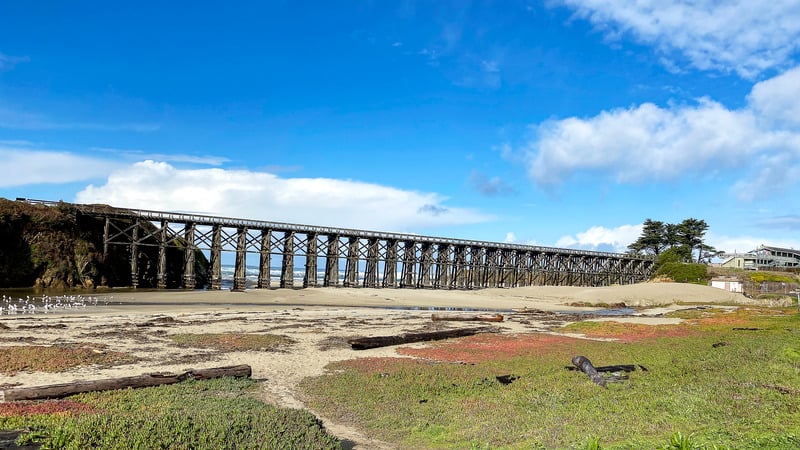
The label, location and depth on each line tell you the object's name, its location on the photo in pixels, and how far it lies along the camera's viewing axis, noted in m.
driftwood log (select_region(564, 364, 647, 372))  15.95
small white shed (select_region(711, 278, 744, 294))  73.62
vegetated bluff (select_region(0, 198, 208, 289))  51.50
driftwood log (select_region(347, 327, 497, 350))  22.36
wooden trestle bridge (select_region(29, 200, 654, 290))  62.50
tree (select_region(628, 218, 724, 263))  119.00
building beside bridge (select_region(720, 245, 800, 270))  113.62
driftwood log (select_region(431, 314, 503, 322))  36.41
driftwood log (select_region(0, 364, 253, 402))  11.23
